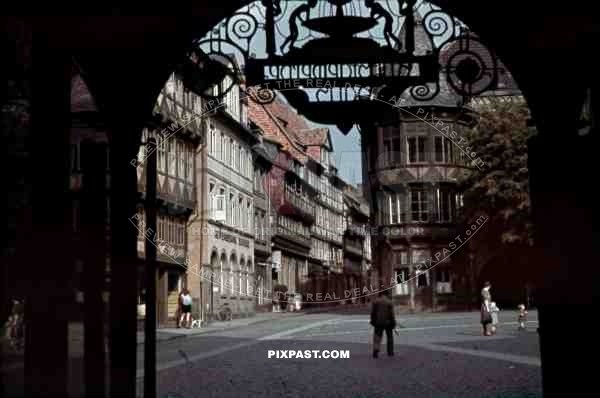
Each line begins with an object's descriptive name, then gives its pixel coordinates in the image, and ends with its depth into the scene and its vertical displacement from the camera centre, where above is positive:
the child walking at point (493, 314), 25.78 -0.05
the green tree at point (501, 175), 41.56 +6.18
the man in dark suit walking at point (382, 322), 17.97 -0.15
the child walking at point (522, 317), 26.79 -0.16
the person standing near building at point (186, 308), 30.48 +0.31
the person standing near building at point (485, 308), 24.92 +0.10
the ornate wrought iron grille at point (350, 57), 5.95 +1.58
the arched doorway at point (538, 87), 5.07 +1.35
